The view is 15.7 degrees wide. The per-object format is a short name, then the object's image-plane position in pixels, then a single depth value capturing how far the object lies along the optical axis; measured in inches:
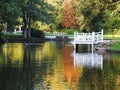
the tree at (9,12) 2553.9
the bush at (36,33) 3362.0
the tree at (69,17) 4261.8
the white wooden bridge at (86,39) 1998.6
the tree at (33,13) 3189.0
